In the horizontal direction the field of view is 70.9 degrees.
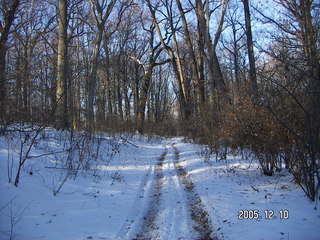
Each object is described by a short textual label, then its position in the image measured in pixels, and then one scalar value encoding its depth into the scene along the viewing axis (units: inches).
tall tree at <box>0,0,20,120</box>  248.5
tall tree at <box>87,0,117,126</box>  484.4
